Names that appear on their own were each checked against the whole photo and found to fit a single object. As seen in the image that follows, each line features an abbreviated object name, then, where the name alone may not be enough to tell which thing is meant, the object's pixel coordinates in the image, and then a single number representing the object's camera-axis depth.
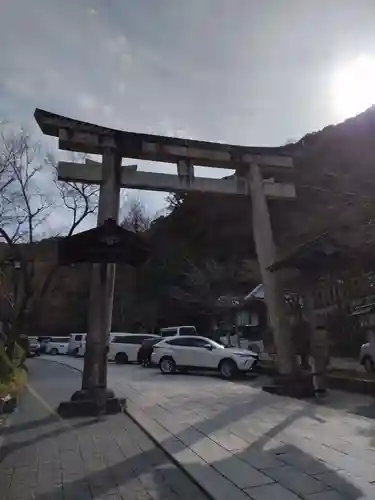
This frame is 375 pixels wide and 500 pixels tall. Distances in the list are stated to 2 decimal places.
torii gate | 9.65
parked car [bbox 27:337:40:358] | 36.65
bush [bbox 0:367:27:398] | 9.57
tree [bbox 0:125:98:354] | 17.62
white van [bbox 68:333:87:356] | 35.40
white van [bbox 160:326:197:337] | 26.51
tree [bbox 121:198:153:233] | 35.44
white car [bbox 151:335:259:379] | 17.44
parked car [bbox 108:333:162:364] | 27.22
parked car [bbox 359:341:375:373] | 12.63
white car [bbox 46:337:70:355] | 41.37
